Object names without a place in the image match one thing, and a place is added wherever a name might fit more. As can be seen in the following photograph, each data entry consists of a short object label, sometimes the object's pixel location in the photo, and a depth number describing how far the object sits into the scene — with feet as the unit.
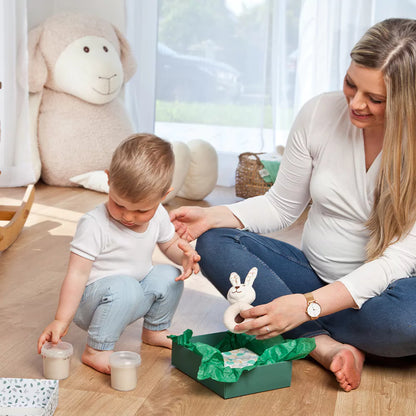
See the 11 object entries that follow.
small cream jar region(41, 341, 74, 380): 4.24
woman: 4.25
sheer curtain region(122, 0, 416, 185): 11.50
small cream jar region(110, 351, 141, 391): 4.17
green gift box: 4.13
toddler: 4.19
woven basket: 11.06
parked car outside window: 12.49
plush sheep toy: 11.02
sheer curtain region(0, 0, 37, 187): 10.18
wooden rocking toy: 7.14
